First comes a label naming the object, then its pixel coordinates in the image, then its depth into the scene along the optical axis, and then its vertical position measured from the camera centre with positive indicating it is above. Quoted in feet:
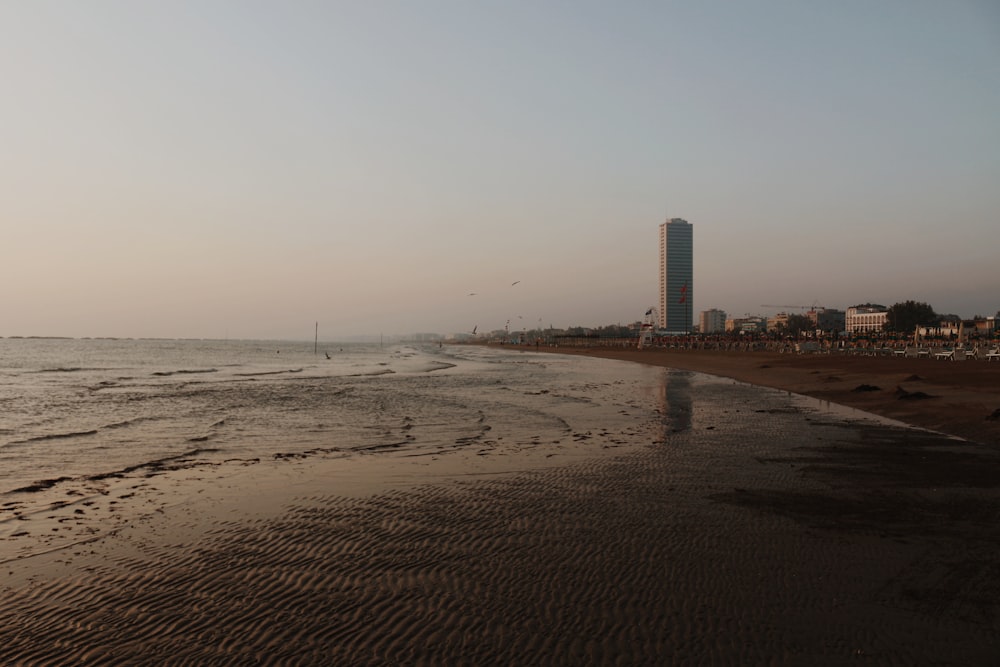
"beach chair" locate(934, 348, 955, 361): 179.83 -5.42
